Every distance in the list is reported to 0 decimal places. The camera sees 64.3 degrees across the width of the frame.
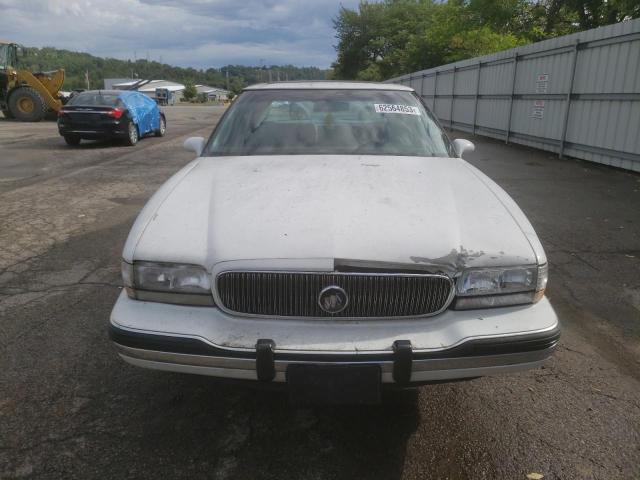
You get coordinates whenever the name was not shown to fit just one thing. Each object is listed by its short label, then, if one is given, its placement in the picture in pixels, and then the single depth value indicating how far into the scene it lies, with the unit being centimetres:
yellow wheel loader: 1955
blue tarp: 1379
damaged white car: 196
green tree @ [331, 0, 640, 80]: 2578
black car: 1265
